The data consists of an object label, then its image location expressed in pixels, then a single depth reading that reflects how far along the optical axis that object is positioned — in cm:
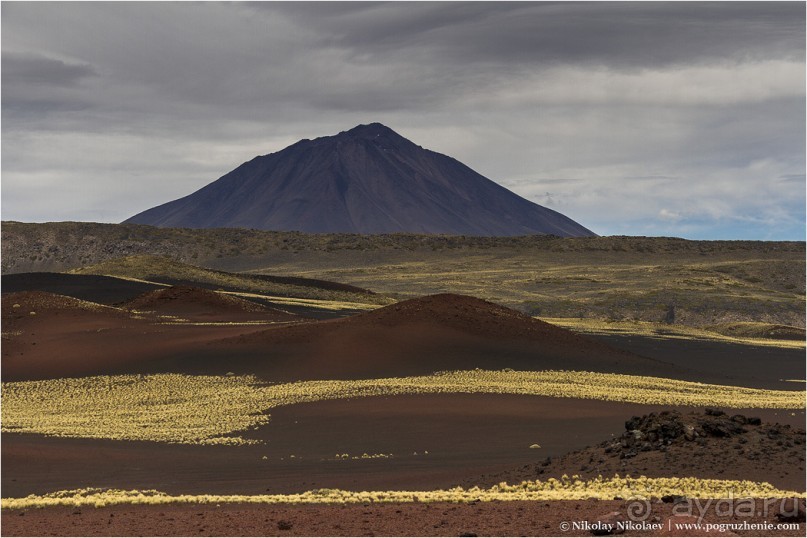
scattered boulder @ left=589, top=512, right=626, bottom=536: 1680
